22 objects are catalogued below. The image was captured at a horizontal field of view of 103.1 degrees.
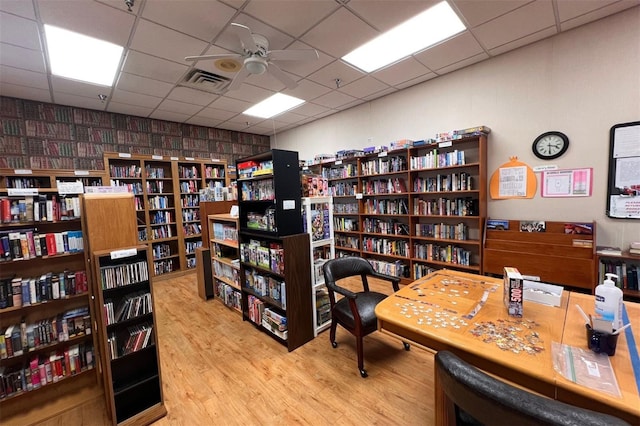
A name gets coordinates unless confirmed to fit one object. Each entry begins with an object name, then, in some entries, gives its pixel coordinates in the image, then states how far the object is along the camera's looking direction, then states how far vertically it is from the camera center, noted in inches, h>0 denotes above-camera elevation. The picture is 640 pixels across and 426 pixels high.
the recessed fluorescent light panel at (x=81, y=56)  101.4 +66.5
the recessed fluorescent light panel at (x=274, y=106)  175.9 +67.9
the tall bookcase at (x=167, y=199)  194.1 +2.2
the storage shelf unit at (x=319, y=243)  106.4 -20.9
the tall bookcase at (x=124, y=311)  67.0 -29.8
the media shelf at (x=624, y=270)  97.5 -34.3
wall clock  115.2 +19.0
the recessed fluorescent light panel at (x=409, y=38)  100.0 +67.9
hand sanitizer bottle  42.8 -20.6
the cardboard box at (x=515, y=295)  56.5 -24.0
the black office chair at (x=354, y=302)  84.6 -40.2
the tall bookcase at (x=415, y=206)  138.8 -9.0
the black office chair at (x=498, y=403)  26.0 -23.8
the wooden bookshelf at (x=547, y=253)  104.0 -29.7
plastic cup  41.8 -26.2
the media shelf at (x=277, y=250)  98.3 -21.9
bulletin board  100.0 +4.6
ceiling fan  90.7 +55.3
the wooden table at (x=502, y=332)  36.9 -28.6
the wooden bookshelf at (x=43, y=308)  70.1 -31.4
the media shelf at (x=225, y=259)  133.3 -33.5
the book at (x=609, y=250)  98.4 -26.8
